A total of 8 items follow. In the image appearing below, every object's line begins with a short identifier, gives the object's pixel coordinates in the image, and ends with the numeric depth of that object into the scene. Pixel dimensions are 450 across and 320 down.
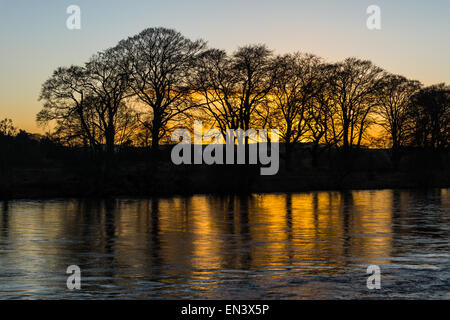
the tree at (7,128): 47.16
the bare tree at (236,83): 57.62
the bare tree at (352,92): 67.25
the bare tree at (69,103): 51.62
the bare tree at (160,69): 54.50
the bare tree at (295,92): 63.50
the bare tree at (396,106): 71.12
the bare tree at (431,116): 71.19
